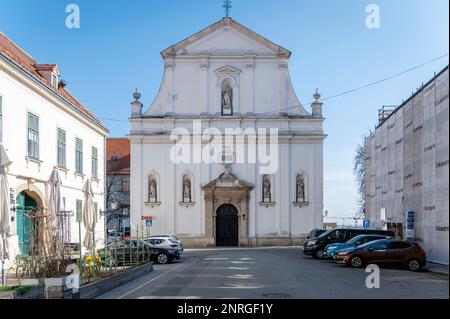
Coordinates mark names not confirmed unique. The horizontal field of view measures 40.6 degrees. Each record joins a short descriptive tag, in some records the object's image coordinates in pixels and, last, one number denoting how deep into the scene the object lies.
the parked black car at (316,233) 35.09
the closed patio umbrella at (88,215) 20.75
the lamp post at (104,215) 32.09
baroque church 44.31
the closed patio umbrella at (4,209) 14.84
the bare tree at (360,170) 62.22
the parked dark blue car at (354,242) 27.19
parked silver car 29.39
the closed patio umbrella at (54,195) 18.83
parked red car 22.17
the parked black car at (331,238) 31.71
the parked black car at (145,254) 22.21
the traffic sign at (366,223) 38.15
